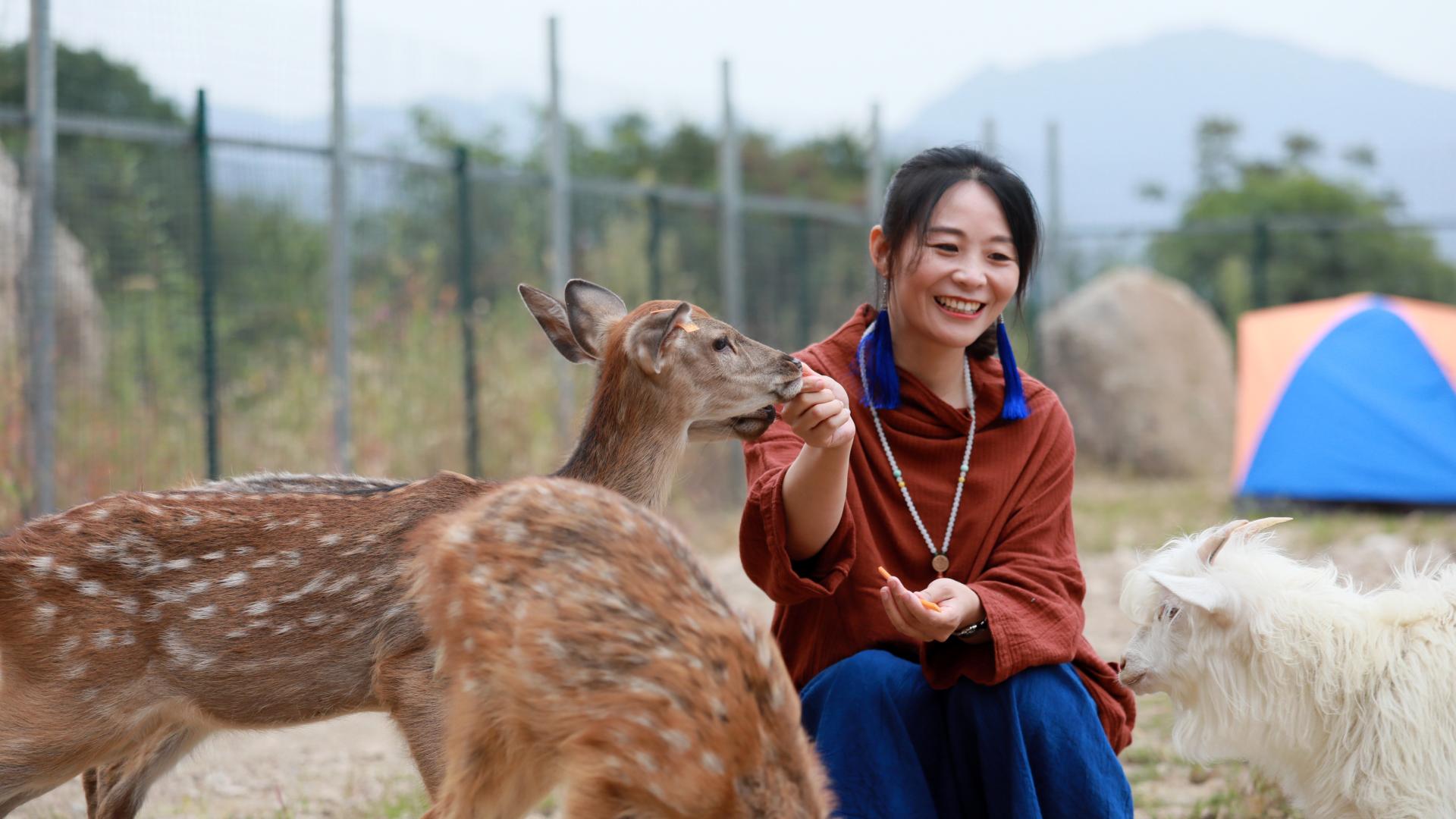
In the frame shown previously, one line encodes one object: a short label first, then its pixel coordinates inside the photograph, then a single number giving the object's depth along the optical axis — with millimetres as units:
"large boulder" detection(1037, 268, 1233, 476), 13742
